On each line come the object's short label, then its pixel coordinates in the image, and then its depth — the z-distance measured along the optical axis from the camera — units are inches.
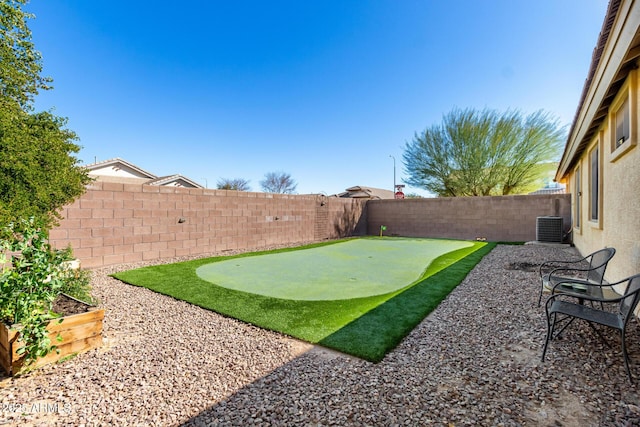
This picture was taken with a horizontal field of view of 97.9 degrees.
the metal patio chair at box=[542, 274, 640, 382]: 76.8
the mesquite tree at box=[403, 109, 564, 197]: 570.6
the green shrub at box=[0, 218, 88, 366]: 83.0
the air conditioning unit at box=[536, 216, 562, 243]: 365.6
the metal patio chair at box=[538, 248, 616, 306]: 116.9
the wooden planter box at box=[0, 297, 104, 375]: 82.7
